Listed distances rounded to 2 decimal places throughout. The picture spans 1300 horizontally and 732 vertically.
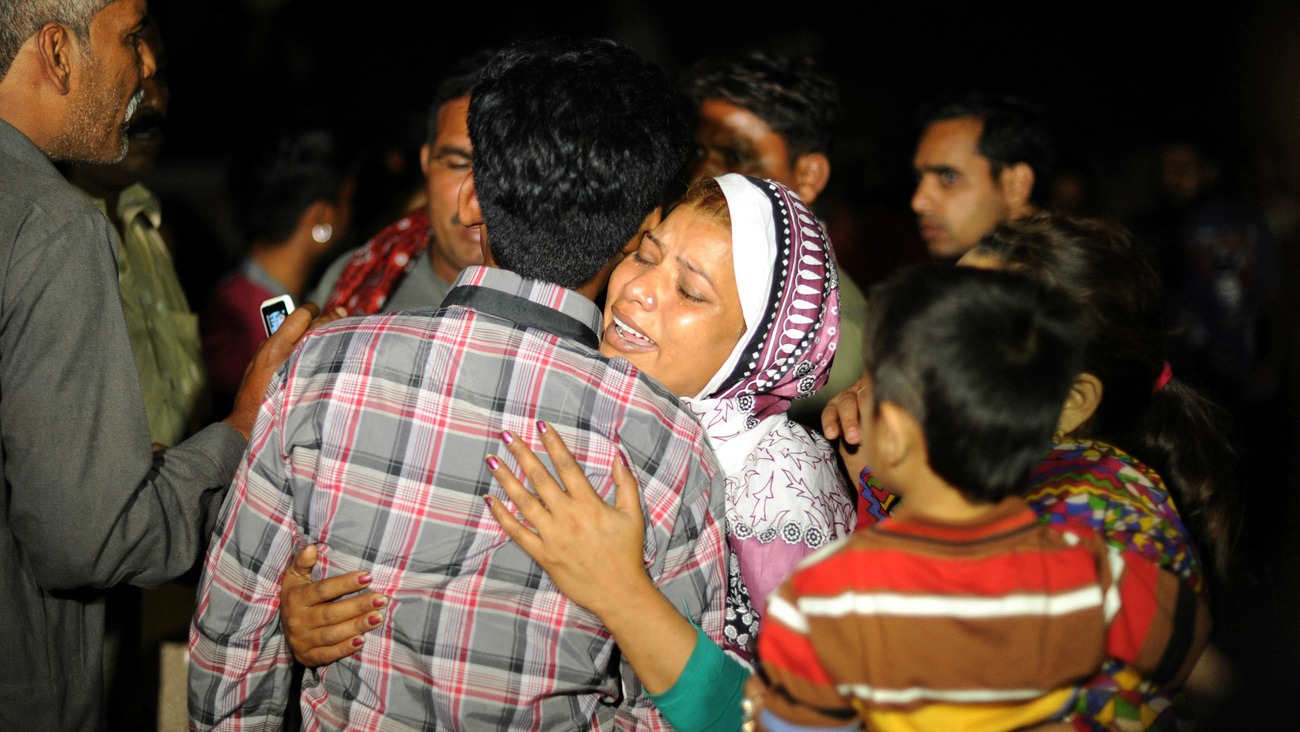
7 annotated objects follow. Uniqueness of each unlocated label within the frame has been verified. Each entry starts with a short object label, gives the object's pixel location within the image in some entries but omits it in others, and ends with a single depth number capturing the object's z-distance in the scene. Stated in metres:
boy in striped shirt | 1.28
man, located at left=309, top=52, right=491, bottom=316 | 3.06
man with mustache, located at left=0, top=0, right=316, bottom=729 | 1.62
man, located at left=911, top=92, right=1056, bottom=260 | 4.13
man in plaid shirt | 1.52
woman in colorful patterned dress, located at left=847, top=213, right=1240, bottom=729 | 1.53
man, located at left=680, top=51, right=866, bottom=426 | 3.47
